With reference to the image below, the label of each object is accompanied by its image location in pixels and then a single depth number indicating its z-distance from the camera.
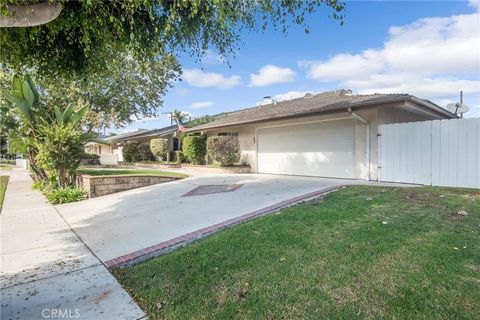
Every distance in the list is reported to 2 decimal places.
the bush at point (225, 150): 16.14
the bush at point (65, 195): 9.39
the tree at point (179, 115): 40.50
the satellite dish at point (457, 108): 12.69
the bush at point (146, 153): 27.89
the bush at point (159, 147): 24.41
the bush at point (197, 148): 19.44
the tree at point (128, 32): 3.83
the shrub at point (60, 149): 9.80
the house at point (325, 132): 10.57
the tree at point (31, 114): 9.83
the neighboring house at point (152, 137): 27.93
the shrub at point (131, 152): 28.50
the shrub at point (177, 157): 23.34
